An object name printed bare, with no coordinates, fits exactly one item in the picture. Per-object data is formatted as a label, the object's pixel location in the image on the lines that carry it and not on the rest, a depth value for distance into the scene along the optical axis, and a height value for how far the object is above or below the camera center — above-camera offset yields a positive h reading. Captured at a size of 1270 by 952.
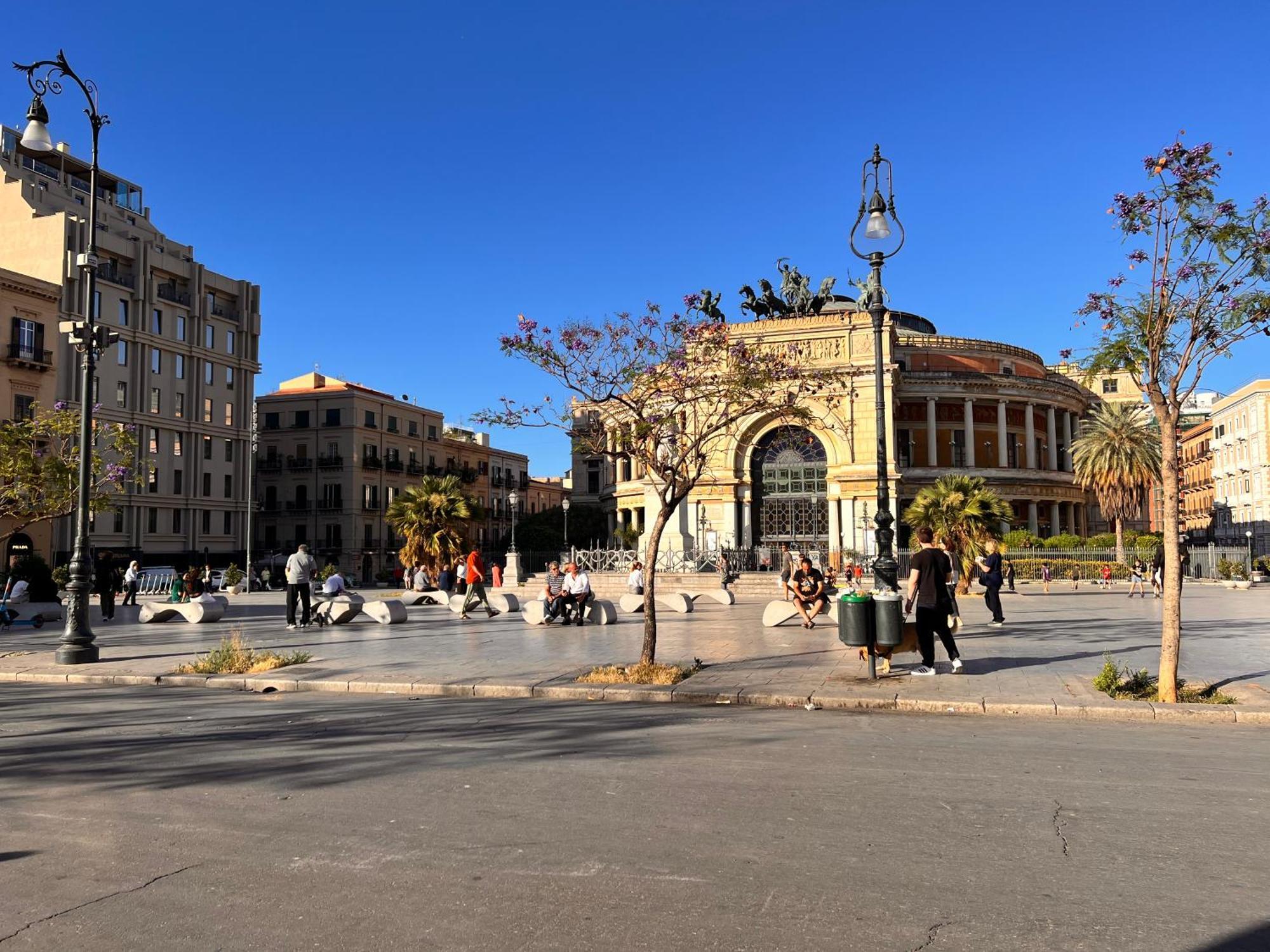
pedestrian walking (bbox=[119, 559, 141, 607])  28.53 -1.04
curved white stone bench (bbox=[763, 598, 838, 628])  18.28 -1.36
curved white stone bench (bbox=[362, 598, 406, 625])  19.84 -1.37
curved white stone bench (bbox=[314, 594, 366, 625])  19.81 -1.33
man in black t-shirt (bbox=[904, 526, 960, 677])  10.84 -0.63
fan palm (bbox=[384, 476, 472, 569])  42.16 +1.12
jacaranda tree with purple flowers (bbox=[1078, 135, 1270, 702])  9.25 +2.42
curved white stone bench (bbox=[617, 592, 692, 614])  22.33 -1.41
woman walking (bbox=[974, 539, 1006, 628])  17.47 -0.76
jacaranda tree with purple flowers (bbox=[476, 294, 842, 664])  12.41 +2.26
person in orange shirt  21.47 -0.82
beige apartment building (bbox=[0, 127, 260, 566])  50.12 +12.94
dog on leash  10.86 -1.25
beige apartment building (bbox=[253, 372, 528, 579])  71.31 +6.09
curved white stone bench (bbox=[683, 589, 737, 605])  26.84 -1.51
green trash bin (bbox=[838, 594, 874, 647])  10.60 -0.88
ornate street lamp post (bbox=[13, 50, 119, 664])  13.24 +2.28
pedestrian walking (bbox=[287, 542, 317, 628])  18.53 -0.60
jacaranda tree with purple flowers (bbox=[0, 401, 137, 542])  23.27 +2.18
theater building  50.03 +6.02
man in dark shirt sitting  17.75 -0.93
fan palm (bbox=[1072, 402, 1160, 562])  50.41 +4.82
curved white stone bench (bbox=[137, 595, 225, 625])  20.61 -1.37
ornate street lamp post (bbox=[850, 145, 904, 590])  12.62 +3.39
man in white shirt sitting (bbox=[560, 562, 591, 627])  19.17 -0.95
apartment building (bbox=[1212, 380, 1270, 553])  64.81 +5.80
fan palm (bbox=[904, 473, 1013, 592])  31.23 +1.02
